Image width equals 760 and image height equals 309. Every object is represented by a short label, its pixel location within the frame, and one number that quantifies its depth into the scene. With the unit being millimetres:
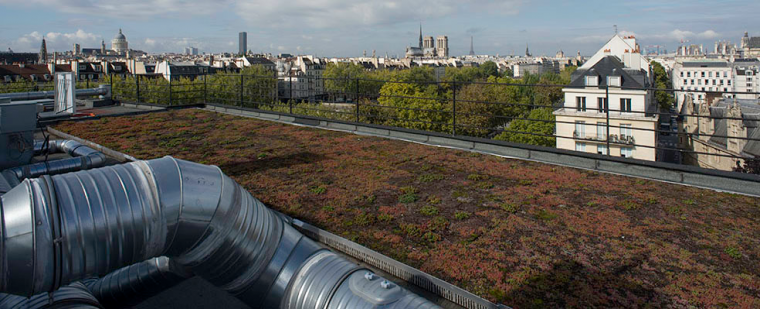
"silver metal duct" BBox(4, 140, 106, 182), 5678
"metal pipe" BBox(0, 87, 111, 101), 12388
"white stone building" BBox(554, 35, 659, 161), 33438
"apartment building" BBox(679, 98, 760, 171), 30752
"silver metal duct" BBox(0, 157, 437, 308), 1980
